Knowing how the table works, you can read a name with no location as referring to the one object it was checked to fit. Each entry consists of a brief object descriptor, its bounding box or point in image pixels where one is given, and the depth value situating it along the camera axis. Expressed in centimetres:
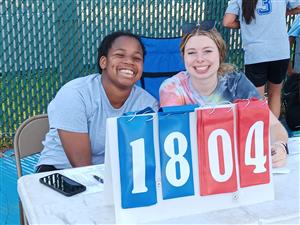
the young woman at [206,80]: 204
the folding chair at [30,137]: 212
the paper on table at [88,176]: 155
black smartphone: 151
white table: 133
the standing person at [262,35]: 378
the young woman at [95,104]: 205
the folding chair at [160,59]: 326
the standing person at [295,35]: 434
